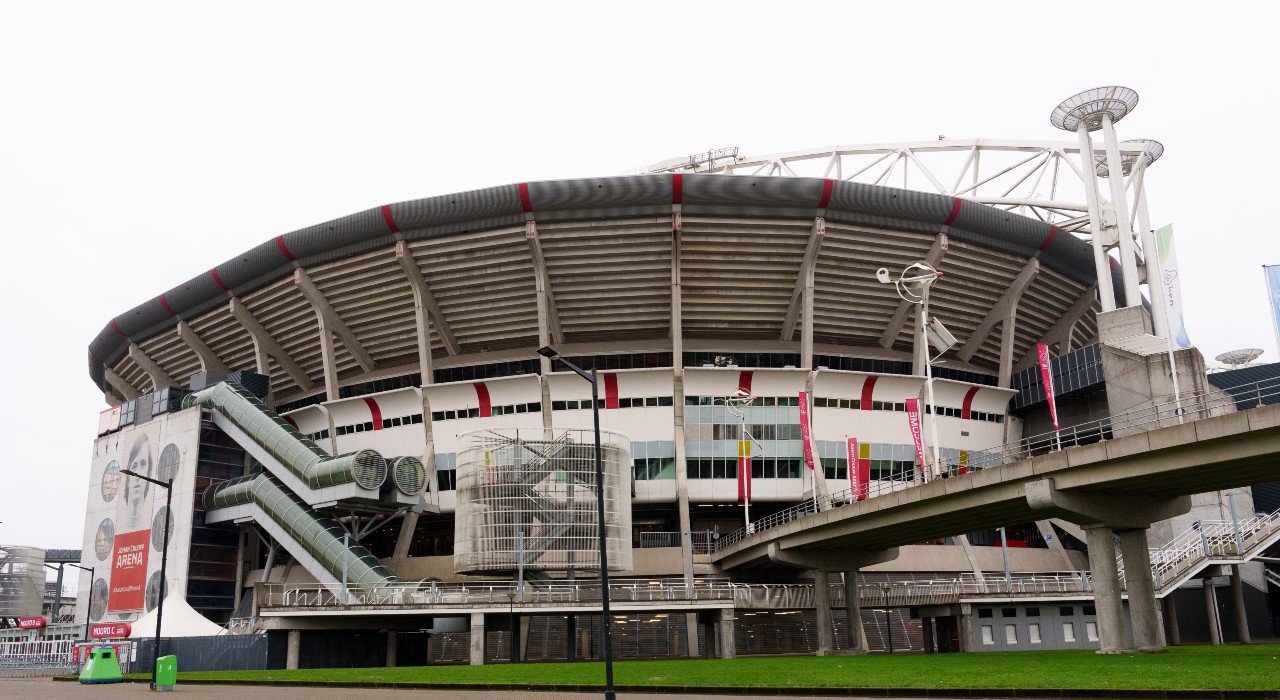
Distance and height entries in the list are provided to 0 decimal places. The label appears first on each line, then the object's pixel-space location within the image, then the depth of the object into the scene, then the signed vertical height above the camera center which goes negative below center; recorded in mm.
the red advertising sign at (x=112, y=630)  43906 -804
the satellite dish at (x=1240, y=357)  92375 +21004
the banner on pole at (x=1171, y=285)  40062 +12406
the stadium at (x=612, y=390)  51531 +13085
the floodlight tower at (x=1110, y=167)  54531 +24657
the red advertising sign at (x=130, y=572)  63019 +2578
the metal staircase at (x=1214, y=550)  44719 +1404
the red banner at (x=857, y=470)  50156 +6870
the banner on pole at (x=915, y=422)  48562 +8328
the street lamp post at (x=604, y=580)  16455 +317
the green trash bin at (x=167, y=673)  27219 -1722
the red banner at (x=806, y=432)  55438 +9185
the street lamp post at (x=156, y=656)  27584 -1320
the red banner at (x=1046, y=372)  41625 +9163
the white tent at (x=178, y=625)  45094 -654
